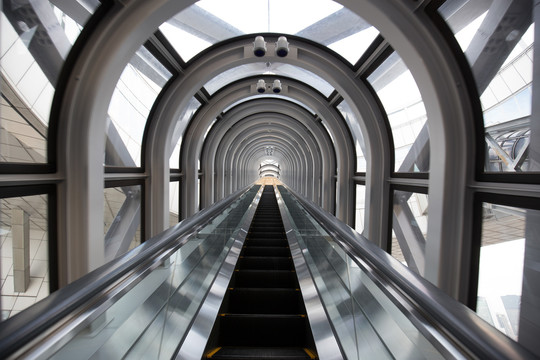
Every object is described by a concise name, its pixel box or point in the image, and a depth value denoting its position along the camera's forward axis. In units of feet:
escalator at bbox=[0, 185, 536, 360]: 3.28
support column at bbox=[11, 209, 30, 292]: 11.53
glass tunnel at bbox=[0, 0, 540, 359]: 4.80
